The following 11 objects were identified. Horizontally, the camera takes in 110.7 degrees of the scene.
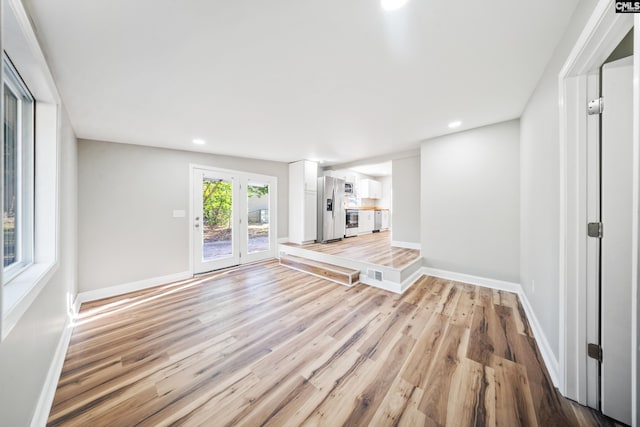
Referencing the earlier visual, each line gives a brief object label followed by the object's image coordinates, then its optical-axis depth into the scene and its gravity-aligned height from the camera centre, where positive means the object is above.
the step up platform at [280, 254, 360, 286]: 3.58 -1.03
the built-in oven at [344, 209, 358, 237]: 6.73 -0.35
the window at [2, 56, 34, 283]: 1.34 +0.27
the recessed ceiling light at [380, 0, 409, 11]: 1.22 +1.16
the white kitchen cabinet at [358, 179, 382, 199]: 7.53 +0.81
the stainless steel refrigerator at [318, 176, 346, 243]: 5.78 +0.10
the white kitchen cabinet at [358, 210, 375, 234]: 7.27 -0.32
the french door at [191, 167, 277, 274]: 4.24 -0.13
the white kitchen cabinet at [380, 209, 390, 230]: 8.42 -0.33
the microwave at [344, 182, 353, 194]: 6.69 +0.73
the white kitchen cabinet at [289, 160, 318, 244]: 5.39 +0.27
